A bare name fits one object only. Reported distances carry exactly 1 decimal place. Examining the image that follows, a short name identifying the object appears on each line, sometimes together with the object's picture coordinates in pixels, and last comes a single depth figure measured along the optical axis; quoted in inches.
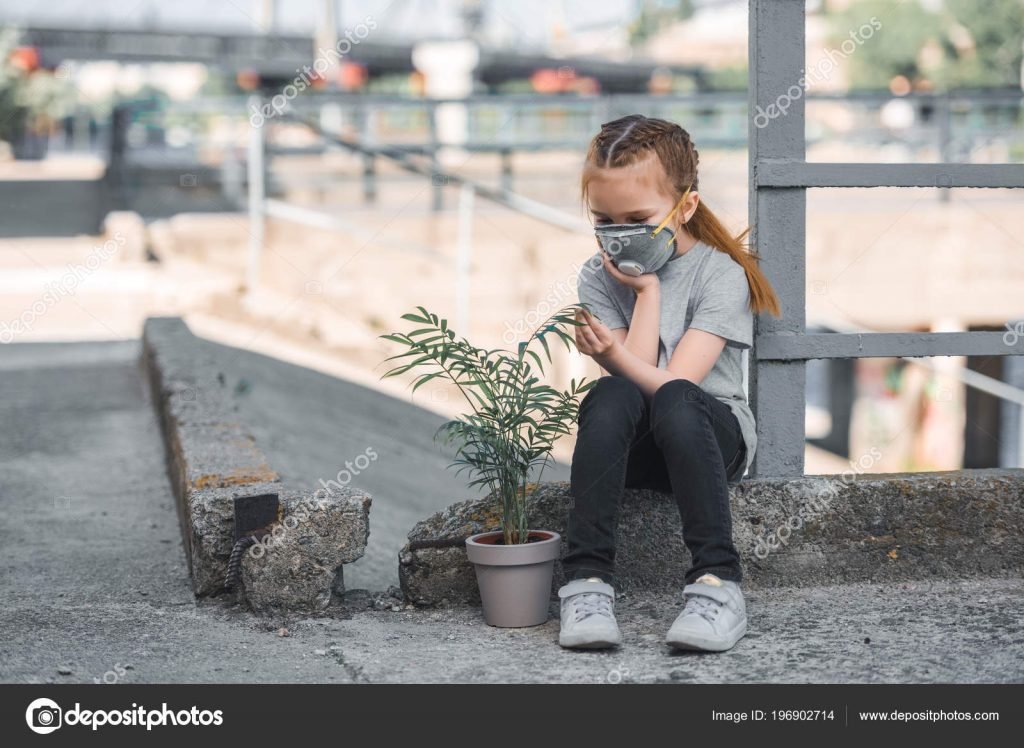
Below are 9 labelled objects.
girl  171.2
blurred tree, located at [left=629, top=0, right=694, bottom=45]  3698.3
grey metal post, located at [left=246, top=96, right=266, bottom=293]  660.7
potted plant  179.8
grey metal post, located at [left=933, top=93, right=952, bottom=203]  900.6
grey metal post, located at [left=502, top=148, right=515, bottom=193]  916.5
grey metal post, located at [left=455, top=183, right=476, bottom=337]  598.9
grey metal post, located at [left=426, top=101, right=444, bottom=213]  798.2
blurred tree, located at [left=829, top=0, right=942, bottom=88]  3208.7
